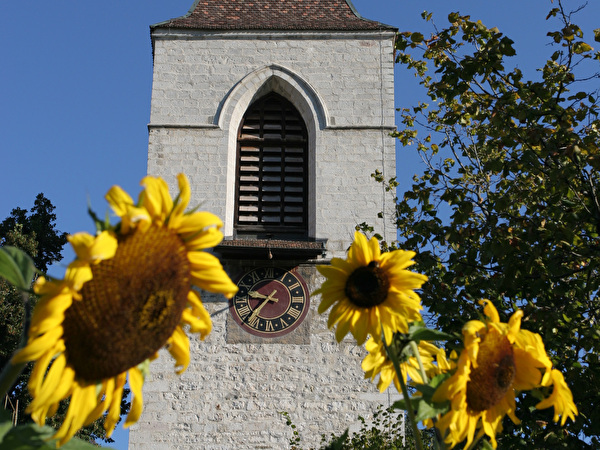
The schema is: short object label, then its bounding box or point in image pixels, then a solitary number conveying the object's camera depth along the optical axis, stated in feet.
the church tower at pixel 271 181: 39.73
